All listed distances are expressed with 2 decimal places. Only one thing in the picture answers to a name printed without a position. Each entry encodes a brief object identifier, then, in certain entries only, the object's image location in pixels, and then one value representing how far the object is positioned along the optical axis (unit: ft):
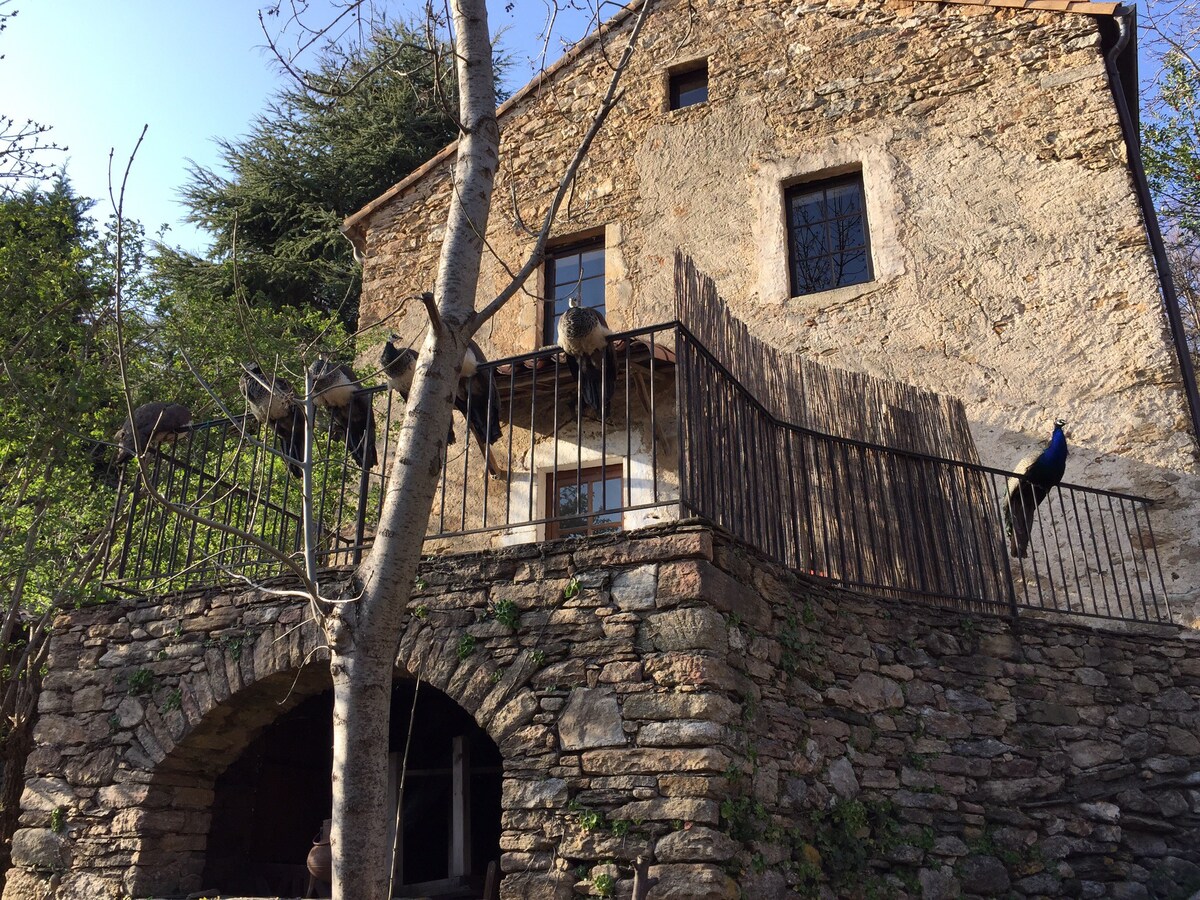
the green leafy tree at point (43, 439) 26.61
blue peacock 21.22
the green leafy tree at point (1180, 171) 37.70
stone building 14.98
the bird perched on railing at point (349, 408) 20.63
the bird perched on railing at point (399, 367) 20.15
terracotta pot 18.01
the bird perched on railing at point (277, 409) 20.68
